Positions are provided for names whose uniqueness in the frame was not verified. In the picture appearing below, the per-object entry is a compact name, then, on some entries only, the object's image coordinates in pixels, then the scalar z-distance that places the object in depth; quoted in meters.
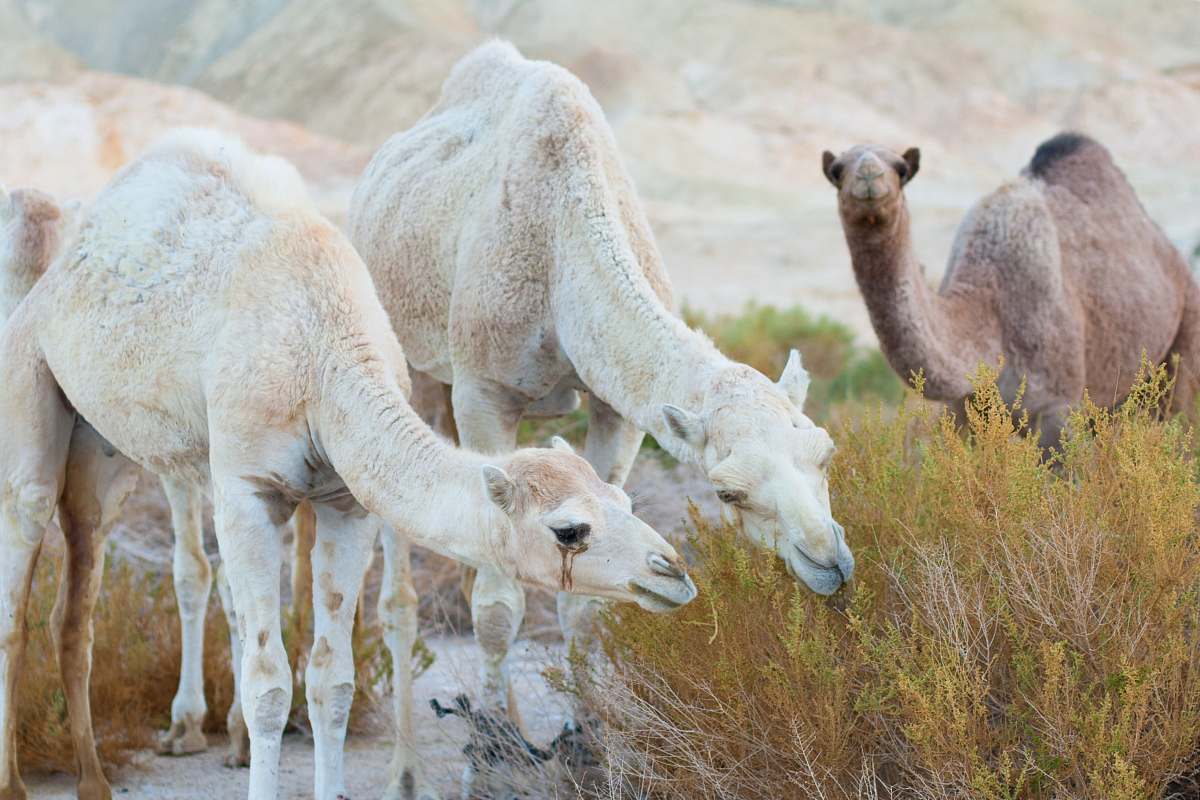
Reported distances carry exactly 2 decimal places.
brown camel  12.40
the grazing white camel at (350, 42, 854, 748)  8.53
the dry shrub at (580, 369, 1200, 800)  7.74
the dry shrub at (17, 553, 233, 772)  11.73
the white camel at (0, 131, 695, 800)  7.52
